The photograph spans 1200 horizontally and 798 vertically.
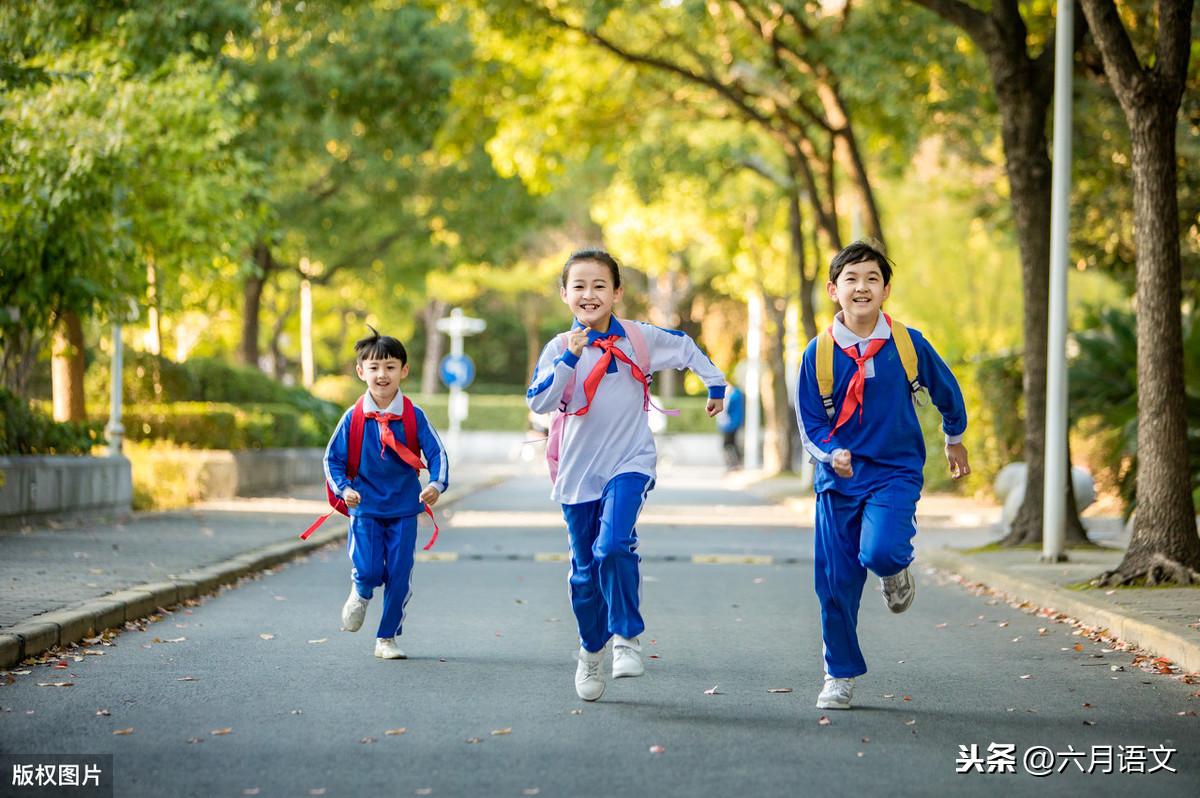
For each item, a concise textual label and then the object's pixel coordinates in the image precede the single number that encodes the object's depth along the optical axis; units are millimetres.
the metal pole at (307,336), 48906
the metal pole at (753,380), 45688
